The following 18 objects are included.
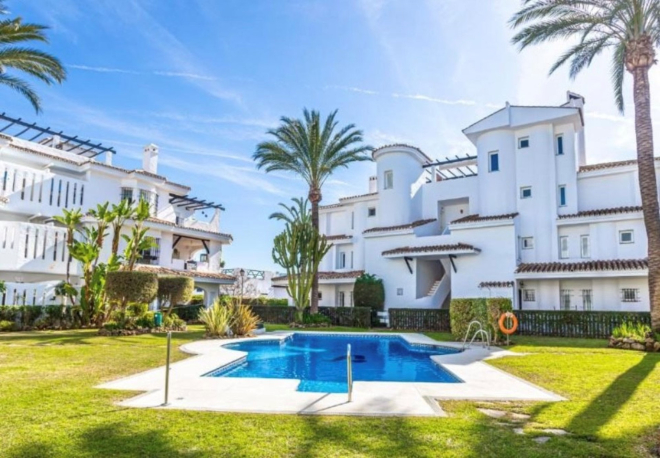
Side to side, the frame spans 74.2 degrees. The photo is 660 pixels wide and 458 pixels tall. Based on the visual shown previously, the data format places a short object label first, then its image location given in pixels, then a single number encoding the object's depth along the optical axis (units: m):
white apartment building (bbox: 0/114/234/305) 24.78
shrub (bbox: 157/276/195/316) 20.89
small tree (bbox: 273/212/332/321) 27.19
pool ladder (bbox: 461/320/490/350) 15.48
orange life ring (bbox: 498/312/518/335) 15.66
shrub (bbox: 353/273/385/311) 28.92
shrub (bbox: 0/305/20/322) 19.33
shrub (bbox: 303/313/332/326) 26.28
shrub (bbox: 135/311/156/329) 19.84
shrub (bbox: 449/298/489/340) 16.80
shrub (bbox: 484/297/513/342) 16.36
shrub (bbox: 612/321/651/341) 15.02
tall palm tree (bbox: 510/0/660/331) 16.42
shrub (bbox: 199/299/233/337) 17.89
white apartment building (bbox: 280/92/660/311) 24.31
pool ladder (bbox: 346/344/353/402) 6.98
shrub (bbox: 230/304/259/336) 18.64
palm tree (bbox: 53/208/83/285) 20.83
